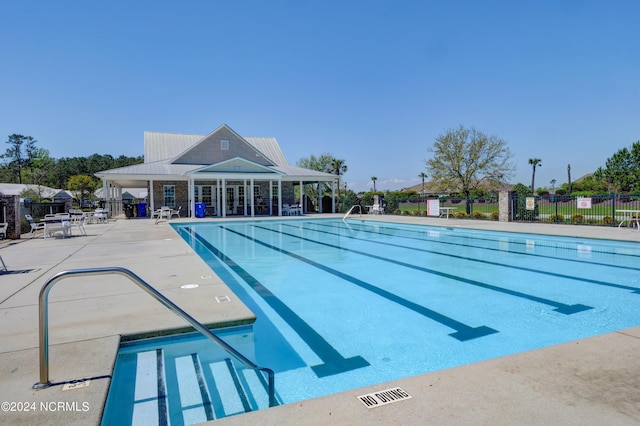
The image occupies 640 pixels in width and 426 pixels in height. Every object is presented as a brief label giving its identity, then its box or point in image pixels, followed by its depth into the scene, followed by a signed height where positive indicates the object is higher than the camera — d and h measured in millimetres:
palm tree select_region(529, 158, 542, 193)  70562 +7807
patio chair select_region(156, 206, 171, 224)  20856 -214
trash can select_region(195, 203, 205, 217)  22562 -16
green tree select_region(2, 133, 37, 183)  71750 +12141
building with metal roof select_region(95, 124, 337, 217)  22656 +2086
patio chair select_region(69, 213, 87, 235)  13677 -564
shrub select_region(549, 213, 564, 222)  17494 -768
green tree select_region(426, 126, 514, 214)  30469 +3794
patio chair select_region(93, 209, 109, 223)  19728 -294
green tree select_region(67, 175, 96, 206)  48594 +3418
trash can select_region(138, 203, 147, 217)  23859 +21
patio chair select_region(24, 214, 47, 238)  13203 -568
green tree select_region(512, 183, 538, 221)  18328 -411
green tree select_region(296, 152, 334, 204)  47594 +5924
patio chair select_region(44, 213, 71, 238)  12203 -563
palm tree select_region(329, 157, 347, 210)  48688 +5537
